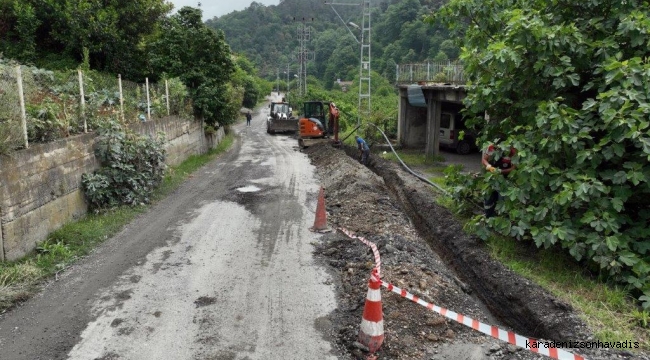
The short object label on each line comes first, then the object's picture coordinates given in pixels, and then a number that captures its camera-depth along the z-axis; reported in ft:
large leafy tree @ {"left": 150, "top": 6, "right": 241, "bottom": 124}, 65.92
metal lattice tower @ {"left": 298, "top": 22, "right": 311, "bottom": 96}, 179.83
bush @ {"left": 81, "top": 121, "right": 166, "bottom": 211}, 32.17
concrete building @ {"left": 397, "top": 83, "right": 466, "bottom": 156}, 59.77
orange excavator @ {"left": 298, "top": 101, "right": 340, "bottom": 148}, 73.13
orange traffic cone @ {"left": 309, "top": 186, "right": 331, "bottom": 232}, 30.40
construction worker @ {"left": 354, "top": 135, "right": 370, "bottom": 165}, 60.49
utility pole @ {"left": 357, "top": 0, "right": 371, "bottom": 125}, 79.00
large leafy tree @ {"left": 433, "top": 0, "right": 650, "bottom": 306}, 19.31
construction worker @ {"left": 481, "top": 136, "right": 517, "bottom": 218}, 25.98
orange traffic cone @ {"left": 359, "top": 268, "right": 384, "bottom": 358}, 15.83
